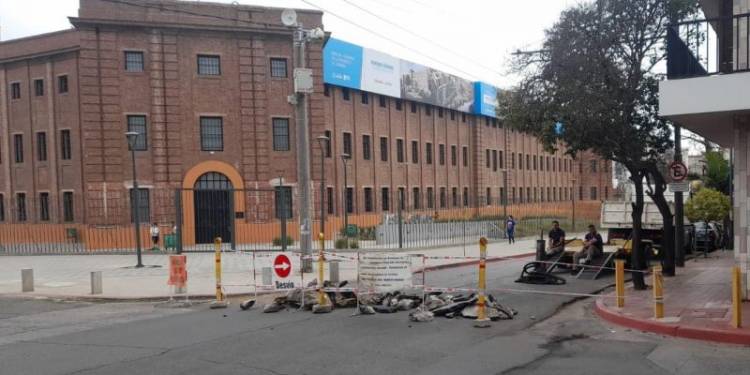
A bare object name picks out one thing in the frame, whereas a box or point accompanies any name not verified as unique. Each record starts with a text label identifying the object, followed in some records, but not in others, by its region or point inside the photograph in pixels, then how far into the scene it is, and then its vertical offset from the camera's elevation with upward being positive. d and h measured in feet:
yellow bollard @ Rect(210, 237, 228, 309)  41.32 -7.34
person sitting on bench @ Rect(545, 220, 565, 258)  58.12 -6.69
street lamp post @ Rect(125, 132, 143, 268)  70.08 -3.79
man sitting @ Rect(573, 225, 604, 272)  55.25 -6.95
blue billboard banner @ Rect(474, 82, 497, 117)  197.98 +22.45
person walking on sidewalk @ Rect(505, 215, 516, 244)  108.60 -9.83
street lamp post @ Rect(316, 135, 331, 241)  110.03 +5.91
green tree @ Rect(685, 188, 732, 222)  79.51 -4.98
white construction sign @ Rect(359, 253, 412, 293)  37.04 -5.75
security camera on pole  59.21 +5.77
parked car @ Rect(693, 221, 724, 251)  80.02 -9.17
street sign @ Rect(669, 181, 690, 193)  54.19 -1.68
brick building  108.06 +11.88
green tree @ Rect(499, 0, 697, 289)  43.14 +6.10
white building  30.68 +3.50
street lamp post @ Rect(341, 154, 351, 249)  96.52 -9.76
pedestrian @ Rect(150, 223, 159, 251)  100.37 -8.93
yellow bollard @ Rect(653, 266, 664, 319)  30.89 -6.25
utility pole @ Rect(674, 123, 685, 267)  57.98 -6.05
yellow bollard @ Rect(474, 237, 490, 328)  32.29 -6.55
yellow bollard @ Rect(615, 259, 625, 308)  34.91 -6.44
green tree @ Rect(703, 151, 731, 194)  102.06 -1.06
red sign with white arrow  42.14 -5.91
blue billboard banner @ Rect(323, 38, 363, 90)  134.00 +23.80
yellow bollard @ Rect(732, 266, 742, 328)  27.94 -5.82
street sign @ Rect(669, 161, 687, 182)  54.22 -0.40
